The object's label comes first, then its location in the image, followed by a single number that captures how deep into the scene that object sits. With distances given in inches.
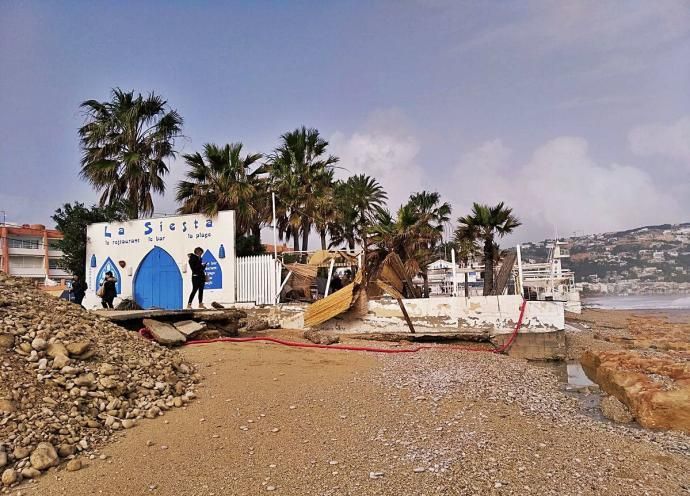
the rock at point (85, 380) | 217.6
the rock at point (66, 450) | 178.1
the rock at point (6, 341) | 222.9
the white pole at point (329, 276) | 610.4
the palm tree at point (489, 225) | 588.7
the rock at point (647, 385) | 254.2
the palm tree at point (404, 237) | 681.0
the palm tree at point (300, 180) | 1025.5
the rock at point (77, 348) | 239.9
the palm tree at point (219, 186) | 892.6
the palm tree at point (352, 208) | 1061.8
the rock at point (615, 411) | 269.4
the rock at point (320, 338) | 471.5
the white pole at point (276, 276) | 620.4
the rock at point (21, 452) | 167.3
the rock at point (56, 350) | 230.4
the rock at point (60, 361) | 222.7
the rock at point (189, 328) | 411.2
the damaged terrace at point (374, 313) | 488.1
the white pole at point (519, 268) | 513.8
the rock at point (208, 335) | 425.7
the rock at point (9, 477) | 157.3
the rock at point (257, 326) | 551.8
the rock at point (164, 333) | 373.4
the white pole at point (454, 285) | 544.8
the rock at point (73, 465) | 171.0
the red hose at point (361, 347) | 428.5
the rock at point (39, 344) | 229.9
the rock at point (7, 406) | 181.8
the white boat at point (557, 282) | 1148.3
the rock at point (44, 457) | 166.9
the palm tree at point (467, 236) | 627.0
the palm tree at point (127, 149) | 844.0
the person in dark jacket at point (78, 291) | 685.5
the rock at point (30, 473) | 162.4
